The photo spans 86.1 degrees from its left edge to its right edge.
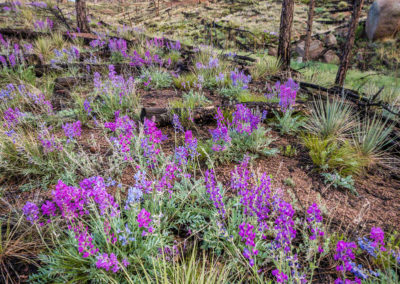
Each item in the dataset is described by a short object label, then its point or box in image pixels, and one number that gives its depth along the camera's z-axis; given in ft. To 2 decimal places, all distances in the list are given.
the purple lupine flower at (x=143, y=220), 4.51
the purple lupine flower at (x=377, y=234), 4.13
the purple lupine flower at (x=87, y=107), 10.69
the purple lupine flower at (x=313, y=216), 4.39
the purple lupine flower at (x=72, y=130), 8.42
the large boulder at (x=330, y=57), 39.42
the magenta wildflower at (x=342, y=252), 3.88
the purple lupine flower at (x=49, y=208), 4.97
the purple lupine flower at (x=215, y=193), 5.27
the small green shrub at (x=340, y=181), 7.81
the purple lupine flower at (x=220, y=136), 8.14
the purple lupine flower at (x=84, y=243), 4.18
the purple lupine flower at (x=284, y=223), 4.39
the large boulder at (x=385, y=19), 40.37
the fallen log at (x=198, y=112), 11.03
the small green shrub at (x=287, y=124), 11.04
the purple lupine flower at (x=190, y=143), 7.18
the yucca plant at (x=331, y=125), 10.62
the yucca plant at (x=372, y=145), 9.35
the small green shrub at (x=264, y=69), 20.45
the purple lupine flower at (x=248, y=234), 4.26
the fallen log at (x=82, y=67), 17.79
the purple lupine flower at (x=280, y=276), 3.90
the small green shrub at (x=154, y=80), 16.96
